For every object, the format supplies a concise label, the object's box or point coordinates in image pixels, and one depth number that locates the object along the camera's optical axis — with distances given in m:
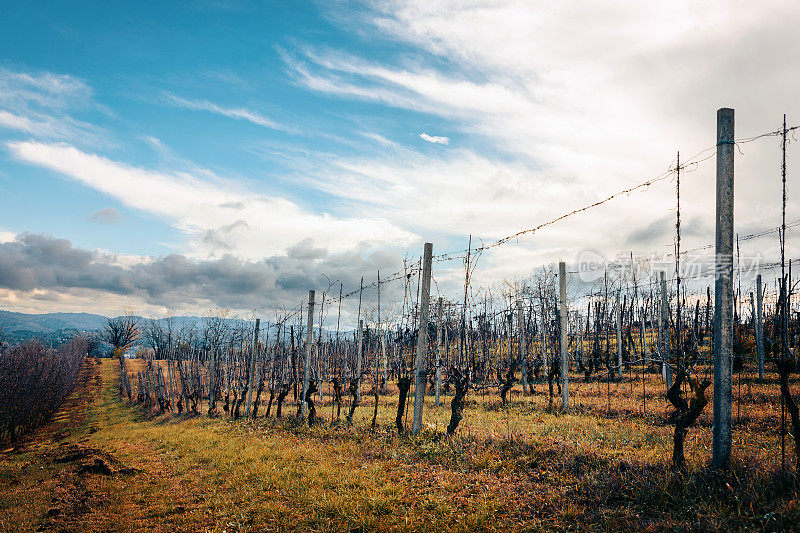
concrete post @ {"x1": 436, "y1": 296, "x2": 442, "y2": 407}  17.69
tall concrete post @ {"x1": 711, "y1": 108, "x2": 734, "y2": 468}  6.25
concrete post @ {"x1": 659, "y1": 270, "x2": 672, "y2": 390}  16.84
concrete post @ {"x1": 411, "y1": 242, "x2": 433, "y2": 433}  11.87
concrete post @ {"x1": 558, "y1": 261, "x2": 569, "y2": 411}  16.25
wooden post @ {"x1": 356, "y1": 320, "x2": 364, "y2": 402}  21.86
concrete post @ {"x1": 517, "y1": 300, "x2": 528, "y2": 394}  23.20
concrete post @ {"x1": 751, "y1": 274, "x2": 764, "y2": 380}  20.27
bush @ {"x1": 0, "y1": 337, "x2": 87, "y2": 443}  20.38
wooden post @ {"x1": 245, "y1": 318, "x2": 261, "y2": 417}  20.92
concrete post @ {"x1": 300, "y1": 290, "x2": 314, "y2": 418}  17.69
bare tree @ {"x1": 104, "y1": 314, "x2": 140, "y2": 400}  83.75
